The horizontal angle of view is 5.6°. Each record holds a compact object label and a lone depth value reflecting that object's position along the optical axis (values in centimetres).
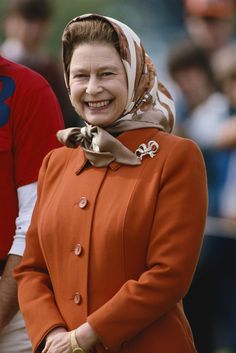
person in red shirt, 944
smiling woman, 833
